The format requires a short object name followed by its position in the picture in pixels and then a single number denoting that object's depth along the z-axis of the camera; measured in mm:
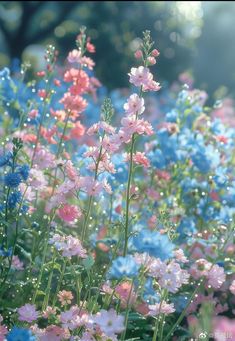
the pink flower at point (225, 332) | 3063
